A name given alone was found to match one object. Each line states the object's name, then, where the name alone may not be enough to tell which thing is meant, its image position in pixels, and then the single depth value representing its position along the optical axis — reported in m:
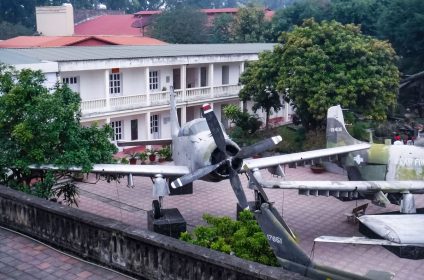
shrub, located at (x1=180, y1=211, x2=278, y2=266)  9.08
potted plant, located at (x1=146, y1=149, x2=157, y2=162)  25.33
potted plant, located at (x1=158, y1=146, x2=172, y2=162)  25.86
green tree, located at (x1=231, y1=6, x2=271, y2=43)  50.06
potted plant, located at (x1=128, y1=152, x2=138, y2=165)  24.57
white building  25.08
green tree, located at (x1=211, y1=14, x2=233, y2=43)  55.41
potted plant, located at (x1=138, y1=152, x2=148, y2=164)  24.67
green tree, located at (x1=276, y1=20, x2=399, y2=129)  24.61
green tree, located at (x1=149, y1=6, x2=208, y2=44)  53.62
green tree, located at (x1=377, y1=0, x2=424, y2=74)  36.00
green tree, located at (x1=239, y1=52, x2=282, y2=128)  27.27
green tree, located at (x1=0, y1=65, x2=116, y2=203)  11.82
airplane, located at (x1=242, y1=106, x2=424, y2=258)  11.09
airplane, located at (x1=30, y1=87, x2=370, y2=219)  15.01
